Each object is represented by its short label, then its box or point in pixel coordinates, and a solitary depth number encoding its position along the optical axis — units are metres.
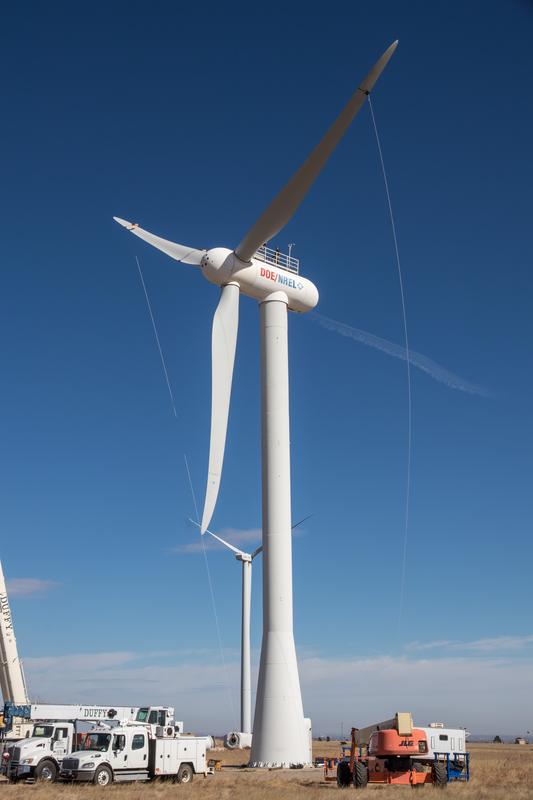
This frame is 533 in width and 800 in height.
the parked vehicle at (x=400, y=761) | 33.75
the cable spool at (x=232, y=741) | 61.88
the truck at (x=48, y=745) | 36.78
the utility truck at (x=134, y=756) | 34.72
